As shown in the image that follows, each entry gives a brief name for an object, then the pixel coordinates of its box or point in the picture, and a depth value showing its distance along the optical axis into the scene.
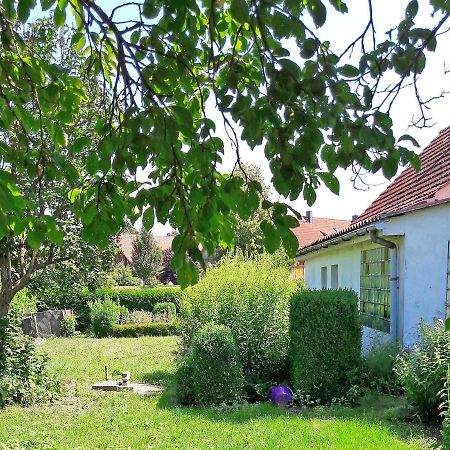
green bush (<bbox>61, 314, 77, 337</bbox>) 21.98
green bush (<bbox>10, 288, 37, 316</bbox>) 17.71
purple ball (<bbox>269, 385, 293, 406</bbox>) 8.36
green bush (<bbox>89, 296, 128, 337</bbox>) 21.64
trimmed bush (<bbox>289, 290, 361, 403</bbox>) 8.51
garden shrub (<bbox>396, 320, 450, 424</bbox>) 6.37
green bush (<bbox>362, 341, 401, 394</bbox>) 8.36
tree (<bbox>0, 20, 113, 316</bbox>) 10.16
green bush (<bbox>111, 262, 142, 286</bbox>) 45.67
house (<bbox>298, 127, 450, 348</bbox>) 7.71
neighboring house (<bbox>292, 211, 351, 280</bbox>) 35.96
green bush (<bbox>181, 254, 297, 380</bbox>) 9.93
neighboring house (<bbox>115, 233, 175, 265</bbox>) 58.15
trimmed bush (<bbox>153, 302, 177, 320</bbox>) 24.13
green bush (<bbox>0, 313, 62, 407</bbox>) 9.16
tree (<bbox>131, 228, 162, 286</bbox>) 45.56
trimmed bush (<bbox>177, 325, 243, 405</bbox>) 8.63
